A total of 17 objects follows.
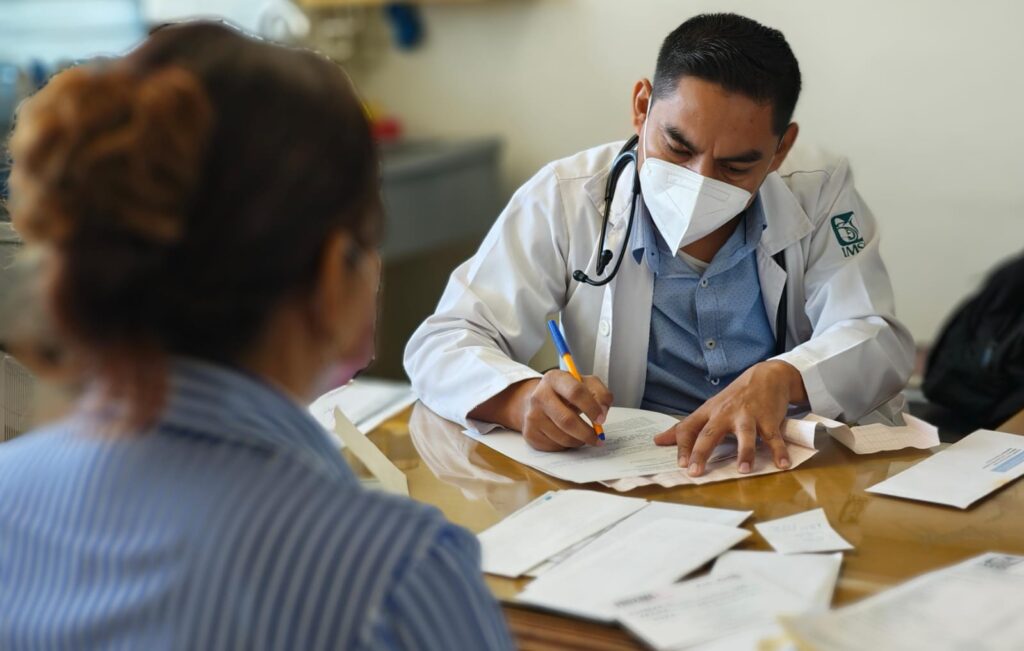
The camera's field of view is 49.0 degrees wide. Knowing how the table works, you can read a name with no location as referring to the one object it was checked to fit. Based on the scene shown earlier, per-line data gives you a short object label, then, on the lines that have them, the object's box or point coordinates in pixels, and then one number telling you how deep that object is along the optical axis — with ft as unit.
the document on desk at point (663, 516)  3.60
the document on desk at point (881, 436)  4.37
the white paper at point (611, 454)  4.20
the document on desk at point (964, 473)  3.92
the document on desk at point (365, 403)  5.09
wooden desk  3.21
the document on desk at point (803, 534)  3.50
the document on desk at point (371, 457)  4.21
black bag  6.67
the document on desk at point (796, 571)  3.15
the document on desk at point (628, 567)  3.18
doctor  4.93
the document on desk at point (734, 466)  4.08
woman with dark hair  2.00
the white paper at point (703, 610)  2.95
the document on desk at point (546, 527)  3.49
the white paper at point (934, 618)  2.84
